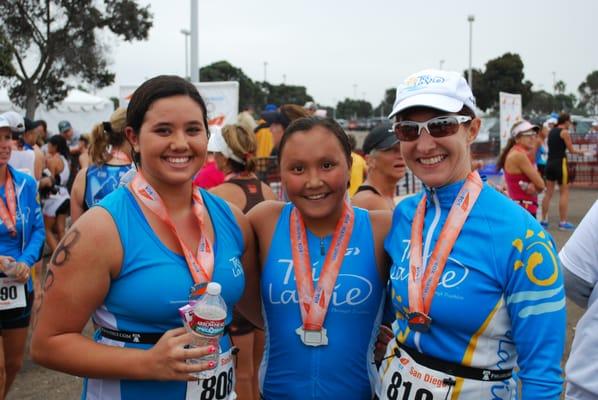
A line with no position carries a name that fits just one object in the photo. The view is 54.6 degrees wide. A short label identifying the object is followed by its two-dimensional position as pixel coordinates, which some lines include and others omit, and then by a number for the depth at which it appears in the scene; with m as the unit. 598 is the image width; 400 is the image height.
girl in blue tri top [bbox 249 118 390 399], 2.32
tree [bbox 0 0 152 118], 23.23
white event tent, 21.44
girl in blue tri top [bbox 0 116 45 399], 3.91
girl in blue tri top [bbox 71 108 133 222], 4.76
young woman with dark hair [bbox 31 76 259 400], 1.90
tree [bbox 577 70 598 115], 72.47
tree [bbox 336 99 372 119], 105.38
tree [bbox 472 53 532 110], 42.75
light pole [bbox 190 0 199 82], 10.85
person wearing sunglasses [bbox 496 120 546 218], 7.77
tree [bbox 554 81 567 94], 93.56
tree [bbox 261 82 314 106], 76.94
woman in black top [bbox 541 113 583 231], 11.19
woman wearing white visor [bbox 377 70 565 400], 1.87
